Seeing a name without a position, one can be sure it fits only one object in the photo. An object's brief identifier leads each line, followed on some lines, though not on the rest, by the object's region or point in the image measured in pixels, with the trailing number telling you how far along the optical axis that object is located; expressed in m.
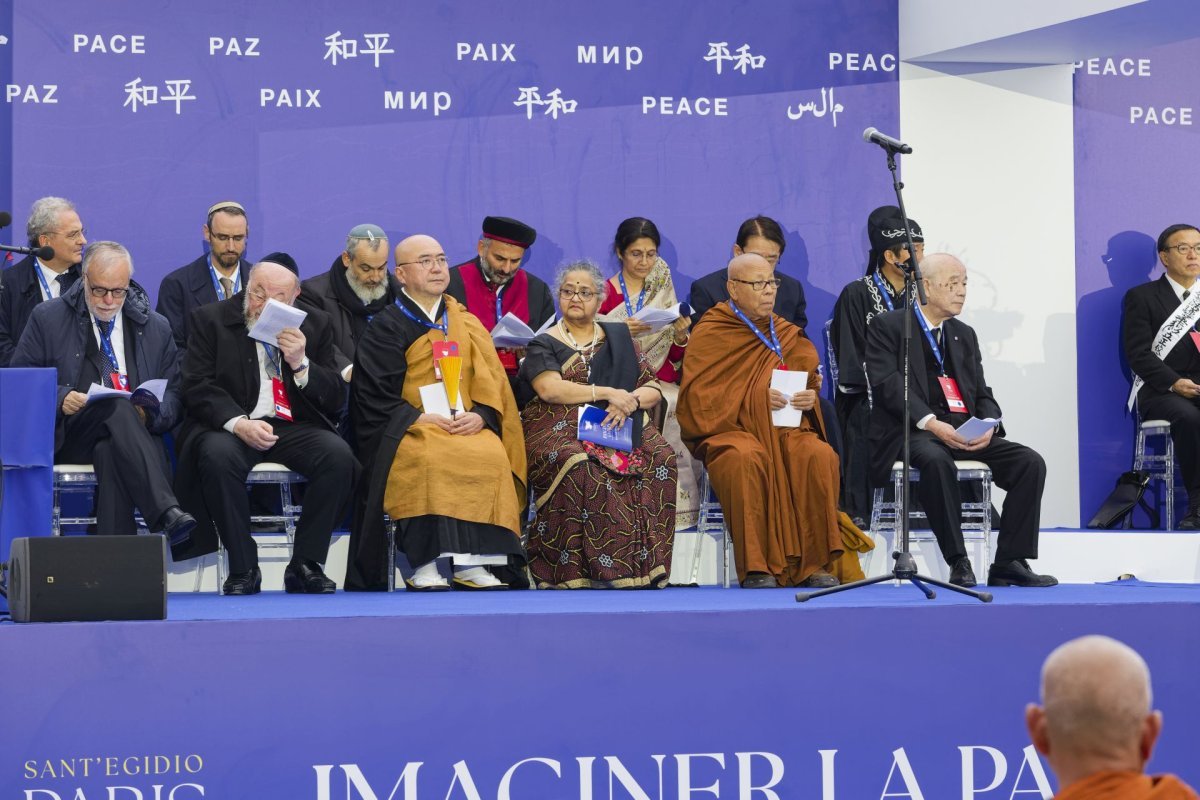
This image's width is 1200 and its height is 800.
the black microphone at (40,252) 8.34
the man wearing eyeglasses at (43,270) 12.06
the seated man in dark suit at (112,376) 10.59
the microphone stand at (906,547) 8.92
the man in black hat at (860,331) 13.20
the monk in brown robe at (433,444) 10.95
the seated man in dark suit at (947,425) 11.50
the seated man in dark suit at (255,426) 10.74
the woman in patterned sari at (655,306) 12.53
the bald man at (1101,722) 3.25
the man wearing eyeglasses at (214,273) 12.53
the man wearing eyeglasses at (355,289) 12.49
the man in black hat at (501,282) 12.93
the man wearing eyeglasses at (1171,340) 14.20
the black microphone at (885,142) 9.48
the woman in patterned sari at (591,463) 11.15
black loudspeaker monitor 7.73
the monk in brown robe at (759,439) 11.46
